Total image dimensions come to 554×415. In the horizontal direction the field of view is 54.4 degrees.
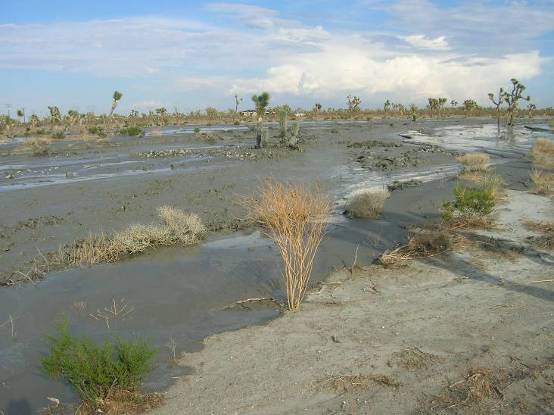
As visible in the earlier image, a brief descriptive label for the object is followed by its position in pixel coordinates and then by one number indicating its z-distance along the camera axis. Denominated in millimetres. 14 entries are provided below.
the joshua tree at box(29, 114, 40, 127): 62931
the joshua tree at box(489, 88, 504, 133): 55116
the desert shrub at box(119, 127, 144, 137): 45562
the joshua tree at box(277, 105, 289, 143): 36619
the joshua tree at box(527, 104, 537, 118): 83875
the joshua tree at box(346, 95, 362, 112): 94375
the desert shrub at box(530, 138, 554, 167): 24891
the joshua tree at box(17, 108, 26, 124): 64250
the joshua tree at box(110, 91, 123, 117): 63438
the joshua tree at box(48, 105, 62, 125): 66188
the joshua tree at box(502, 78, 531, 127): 53562
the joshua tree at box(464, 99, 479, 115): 94000
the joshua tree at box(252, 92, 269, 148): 53844
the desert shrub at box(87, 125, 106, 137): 45131
